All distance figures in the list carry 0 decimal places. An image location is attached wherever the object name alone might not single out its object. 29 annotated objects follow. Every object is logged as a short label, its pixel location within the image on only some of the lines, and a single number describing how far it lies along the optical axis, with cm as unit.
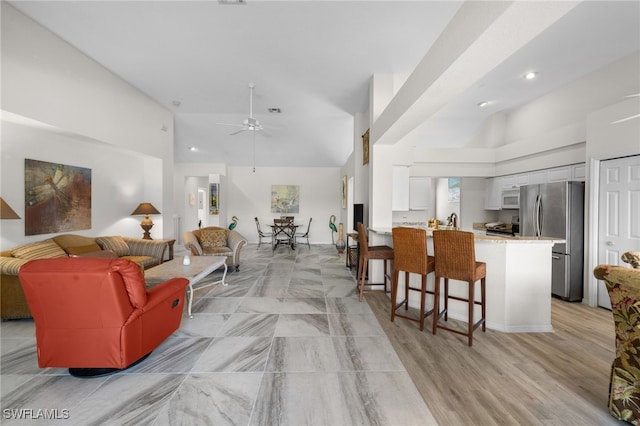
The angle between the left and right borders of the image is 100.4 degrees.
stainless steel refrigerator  367
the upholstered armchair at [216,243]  502
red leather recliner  185
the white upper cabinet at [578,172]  385
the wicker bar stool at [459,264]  253
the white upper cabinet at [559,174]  406
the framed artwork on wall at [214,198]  858
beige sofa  289
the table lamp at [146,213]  520
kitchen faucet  430
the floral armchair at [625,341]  154
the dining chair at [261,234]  904
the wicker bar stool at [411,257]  281
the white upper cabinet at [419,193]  600
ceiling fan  458
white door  310
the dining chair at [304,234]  916
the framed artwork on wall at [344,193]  760
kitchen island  283
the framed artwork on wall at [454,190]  715
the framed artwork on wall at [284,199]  937
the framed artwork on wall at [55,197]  354
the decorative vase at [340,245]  762
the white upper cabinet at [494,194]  542
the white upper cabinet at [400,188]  441
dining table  846
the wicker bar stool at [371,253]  358
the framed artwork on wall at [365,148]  482
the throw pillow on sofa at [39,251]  315
